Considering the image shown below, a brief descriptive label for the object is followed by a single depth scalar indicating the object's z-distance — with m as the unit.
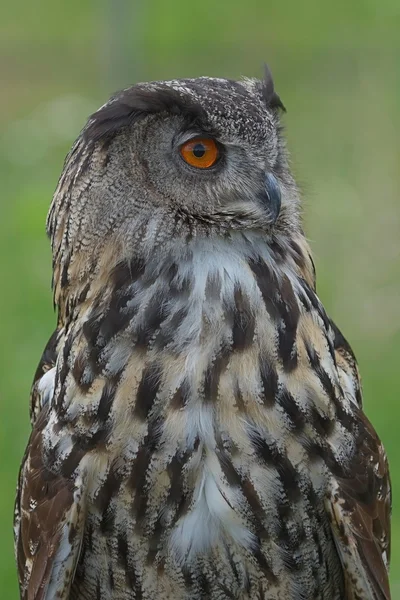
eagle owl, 5.34
